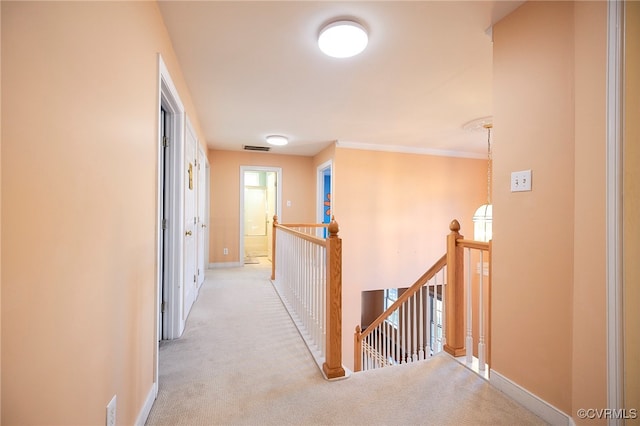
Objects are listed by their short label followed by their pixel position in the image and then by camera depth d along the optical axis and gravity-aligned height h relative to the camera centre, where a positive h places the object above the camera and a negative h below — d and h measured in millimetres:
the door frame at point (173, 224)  2244 -88
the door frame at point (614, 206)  1122 +45
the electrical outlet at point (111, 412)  1006 -751
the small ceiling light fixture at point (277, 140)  4261 +1190
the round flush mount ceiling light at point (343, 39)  1667 +1128
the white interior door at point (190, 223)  2586 -97
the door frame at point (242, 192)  5473 +469
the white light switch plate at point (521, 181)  1512 +202
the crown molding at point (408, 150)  4699 +1213
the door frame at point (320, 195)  5641 +410
